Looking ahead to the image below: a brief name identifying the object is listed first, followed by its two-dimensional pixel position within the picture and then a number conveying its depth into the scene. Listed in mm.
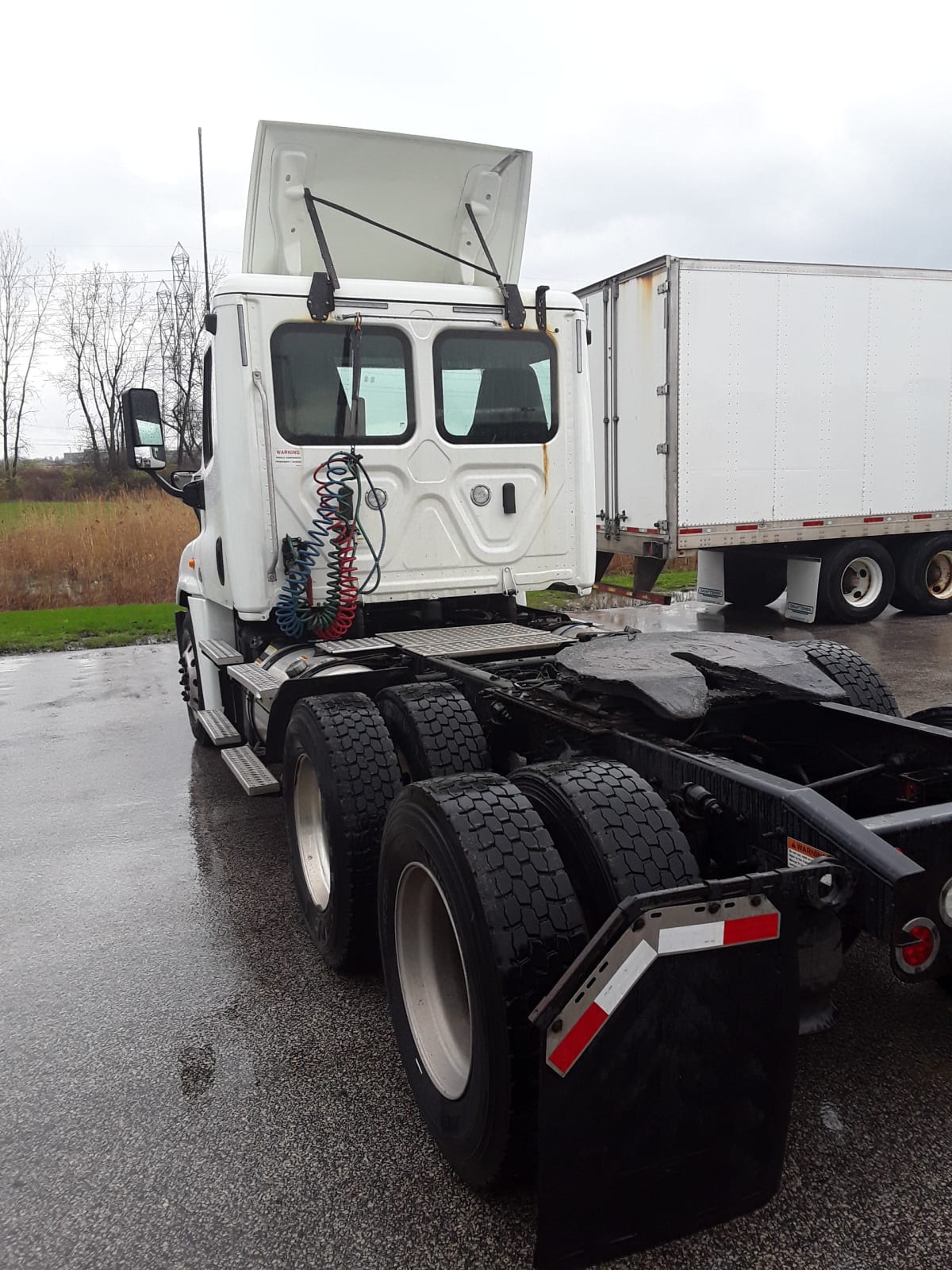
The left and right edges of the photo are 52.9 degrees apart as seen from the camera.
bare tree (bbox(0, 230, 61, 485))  33259
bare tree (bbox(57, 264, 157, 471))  32219
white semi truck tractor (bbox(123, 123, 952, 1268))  1932
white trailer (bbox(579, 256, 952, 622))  10859
